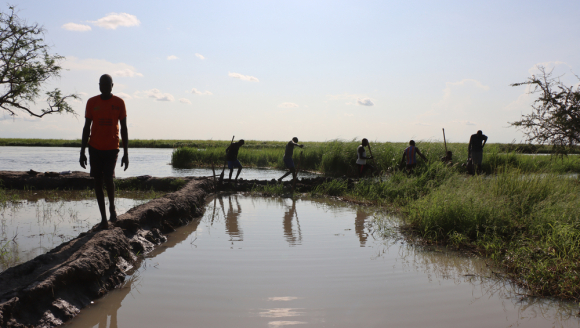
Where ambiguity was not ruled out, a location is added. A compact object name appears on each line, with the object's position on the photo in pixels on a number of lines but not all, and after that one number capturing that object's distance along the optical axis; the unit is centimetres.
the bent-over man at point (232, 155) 1120
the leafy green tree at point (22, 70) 1159
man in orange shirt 458
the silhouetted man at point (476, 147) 1208
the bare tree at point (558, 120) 1025
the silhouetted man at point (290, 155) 1138
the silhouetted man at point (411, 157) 1114
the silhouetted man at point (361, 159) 1130
